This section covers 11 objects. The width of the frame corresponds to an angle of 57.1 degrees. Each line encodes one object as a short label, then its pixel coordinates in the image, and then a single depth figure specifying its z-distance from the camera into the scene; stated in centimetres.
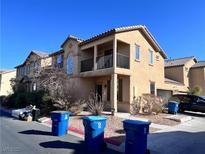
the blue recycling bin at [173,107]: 1591
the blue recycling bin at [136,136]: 579
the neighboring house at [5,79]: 3900
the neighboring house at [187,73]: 2716
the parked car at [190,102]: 1609
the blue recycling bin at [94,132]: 659
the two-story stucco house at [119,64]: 1599
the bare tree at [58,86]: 1455
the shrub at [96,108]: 1311
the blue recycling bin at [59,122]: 862
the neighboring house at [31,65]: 2265
